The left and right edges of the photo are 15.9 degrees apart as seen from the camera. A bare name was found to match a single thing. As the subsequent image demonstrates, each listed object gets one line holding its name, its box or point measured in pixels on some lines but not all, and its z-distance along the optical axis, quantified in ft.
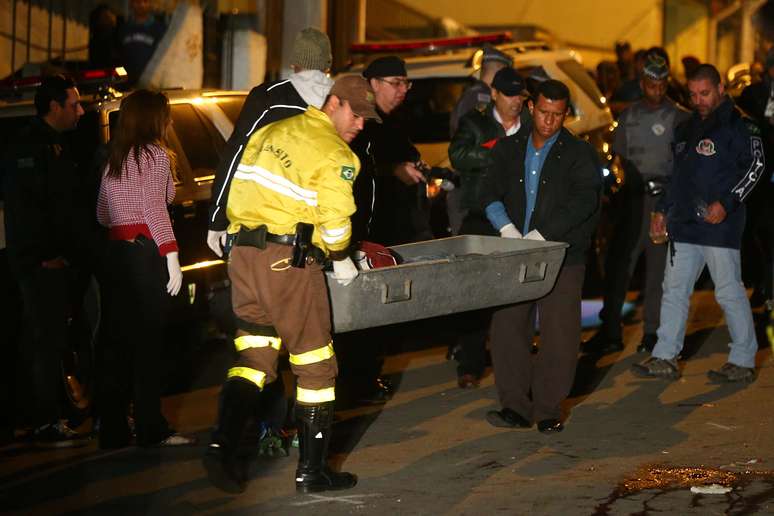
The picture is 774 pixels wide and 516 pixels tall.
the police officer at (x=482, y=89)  61.39
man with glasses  54.97
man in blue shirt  49.95
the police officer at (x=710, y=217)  56.13
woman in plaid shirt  47.54
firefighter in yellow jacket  40.81
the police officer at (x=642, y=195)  63.75
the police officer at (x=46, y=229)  48.55
